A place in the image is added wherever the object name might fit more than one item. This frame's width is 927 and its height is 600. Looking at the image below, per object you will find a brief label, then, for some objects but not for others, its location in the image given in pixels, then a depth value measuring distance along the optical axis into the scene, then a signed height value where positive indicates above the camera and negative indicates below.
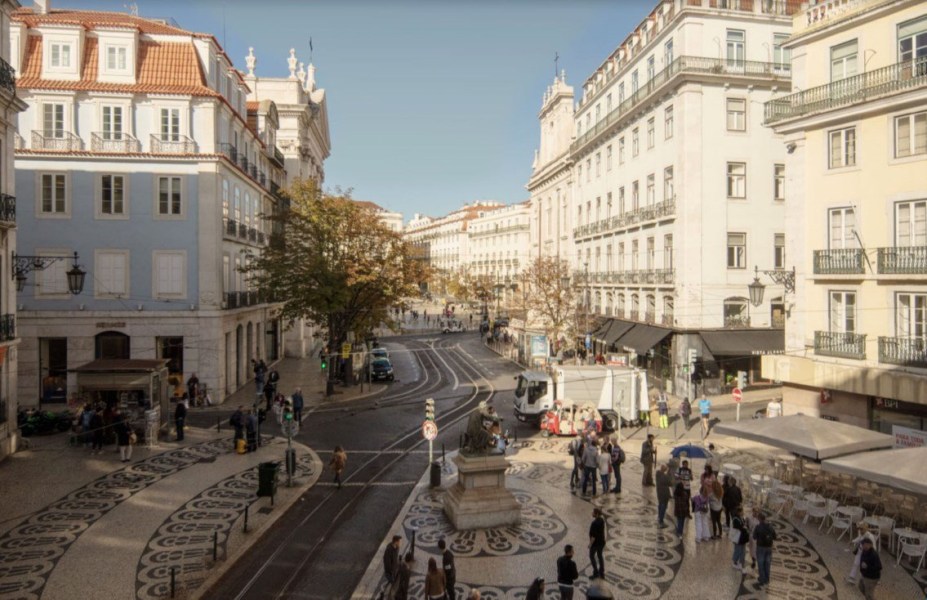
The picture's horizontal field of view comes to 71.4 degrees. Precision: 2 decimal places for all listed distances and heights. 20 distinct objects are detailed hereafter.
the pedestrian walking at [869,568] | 11.66 -4.89
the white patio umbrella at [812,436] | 15.93 -3.56
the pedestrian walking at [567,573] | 11.44 -4.86
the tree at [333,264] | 35.28 +2.08
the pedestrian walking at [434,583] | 10.98 -4.83
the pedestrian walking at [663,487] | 15.77 -4.61
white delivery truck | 27.94 -4.04
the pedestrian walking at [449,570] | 11.47 -4.82
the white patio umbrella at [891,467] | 13.08 -3.61
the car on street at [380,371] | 42.16 -4.59
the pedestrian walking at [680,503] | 15.30 -4.83
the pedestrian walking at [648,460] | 19.34 -4.82
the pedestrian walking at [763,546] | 12.67 -4.86
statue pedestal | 15.94 -4.95
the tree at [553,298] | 44.44 +0.16
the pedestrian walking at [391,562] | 11.88 -4.85
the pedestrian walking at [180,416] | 25.02 -4.44
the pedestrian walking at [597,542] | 13.12 -4.93
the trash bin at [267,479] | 17.73 -4.89
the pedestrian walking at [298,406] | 27.98 -4.59
